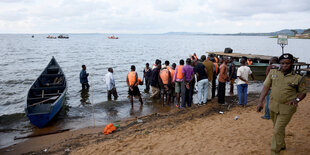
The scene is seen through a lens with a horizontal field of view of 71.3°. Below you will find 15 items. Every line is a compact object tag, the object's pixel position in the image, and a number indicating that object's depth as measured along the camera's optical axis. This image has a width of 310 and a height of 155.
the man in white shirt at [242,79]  8.13
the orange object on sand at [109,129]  7.32
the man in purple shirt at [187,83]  8.66
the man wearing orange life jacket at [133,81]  9.69
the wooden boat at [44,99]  8.54
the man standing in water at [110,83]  11.59
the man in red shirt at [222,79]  8.74
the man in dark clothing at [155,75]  9.87
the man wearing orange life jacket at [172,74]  9.99
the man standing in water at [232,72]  10.38
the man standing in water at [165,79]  9.67
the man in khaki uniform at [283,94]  3.64
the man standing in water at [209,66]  9.23
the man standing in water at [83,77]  13.50
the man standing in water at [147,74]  11.97
